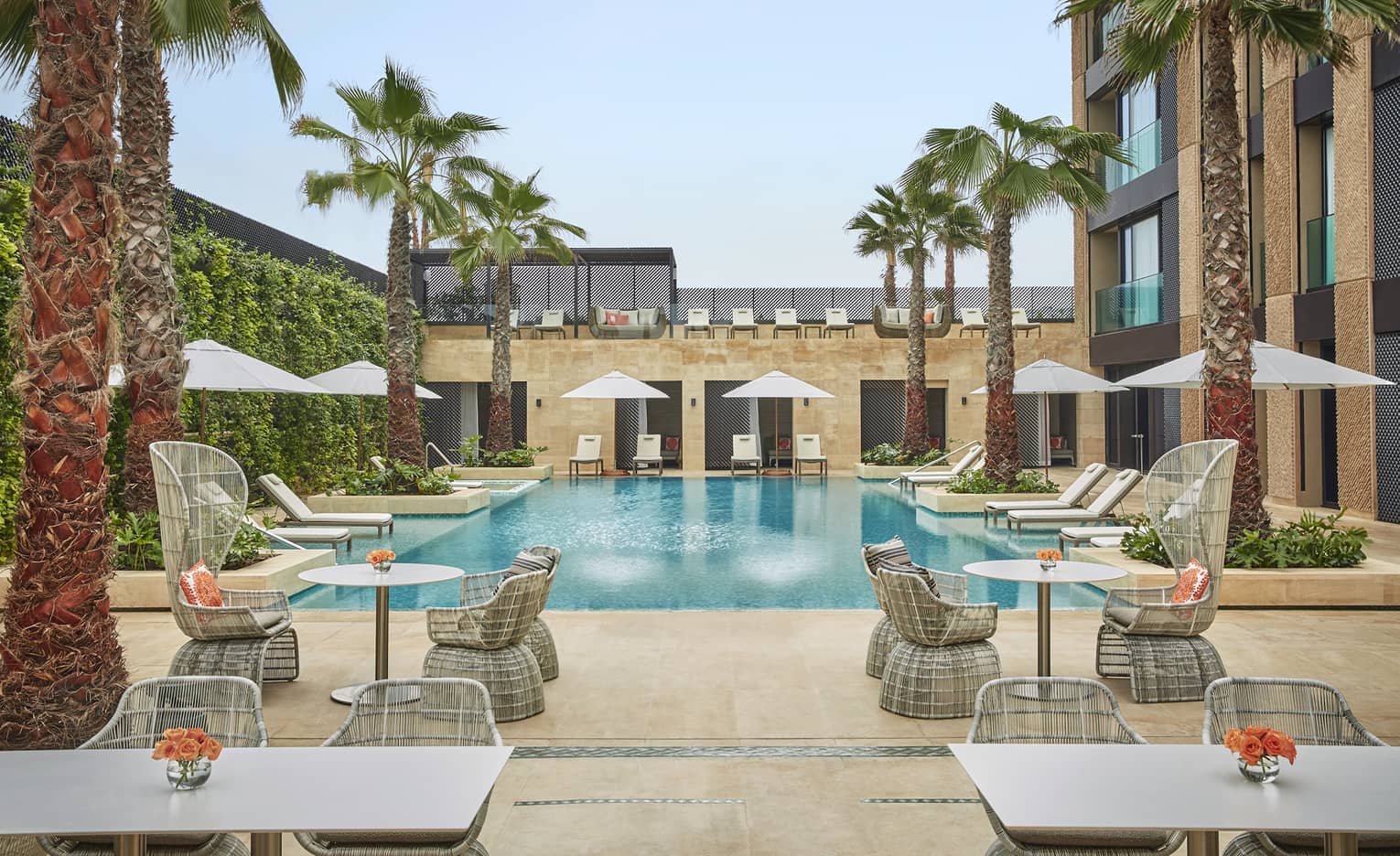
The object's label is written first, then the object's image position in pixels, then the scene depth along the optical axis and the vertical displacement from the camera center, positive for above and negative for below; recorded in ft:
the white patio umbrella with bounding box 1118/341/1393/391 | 32.01 +2.25
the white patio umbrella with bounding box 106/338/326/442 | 33.99 +2.54
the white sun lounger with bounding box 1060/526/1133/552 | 33.55 -3.09
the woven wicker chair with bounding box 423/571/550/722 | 16.53 -3.38
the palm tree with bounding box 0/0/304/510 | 27.07 +6.04
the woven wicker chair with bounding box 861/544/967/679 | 18.95 -3.58
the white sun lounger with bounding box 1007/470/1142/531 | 38.70 -2.63
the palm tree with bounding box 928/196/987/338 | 65.46 +14.08
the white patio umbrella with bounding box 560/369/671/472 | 68.59 +3.77
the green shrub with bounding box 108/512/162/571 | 26.27 -2.65
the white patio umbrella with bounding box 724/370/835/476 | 67.87 +3.72
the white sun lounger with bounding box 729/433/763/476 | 73.26 -0.59
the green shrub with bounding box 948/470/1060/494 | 49.98 -2.11
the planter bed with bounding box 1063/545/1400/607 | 25.54 -3.67
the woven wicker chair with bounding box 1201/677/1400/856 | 10.24 -2.71
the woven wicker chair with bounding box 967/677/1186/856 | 10.46 -2.84
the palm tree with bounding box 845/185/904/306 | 68.69 +15.43
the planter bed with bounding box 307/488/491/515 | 48.88 -2.89
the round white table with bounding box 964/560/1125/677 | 17.25 -2.29
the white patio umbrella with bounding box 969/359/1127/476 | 52.13 +3.21
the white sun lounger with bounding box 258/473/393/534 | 37.27 -2.71
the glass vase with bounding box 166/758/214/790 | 7.79 -2.54
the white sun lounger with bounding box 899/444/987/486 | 55.01 -1.47
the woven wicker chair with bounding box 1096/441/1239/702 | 17.44 -2.90
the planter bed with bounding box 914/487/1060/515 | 48.62 -2.83
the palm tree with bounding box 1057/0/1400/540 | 27.09 +6.20
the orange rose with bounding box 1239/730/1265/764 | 7.71 -2.34
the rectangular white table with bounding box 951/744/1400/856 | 7.09 -2.66
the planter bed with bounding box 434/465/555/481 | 66.80 -1.97
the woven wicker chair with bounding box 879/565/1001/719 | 16.63 -3.54
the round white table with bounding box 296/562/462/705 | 16.93 -2.29
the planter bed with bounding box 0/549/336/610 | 25.34 -3.53
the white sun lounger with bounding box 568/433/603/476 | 74.90 -0.57
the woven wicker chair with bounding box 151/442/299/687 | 16.62 -1.81
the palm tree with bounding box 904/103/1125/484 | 44.62 +11.91
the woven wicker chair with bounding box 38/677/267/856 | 10.26 -2.73
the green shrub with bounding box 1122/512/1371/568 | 26.66 -2.83
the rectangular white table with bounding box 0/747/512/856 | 7.09 -2.66
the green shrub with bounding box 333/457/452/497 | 50.72 -1.97
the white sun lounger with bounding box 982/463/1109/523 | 41.98 -2.11
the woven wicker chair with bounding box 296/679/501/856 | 10.42 -2.81
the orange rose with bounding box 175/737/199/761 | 7.64 -2.31
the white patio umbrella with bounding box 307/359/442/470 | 49.65 +3.25
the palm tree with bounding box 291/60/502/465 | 45.96 +13.38
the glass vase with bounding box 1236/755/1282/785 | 7.85 -2.56
